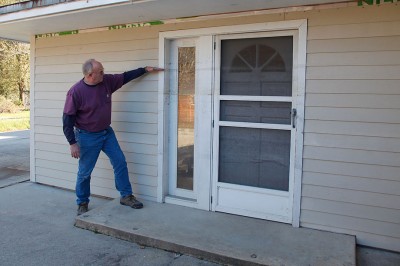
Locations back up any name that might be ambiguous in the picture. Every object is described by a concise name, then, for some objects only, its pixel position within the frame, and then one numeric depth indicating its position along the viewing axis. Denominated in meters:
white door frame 3.82
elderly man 4.31
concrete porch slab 3.35
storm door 4.02
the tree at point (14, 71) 20.98
